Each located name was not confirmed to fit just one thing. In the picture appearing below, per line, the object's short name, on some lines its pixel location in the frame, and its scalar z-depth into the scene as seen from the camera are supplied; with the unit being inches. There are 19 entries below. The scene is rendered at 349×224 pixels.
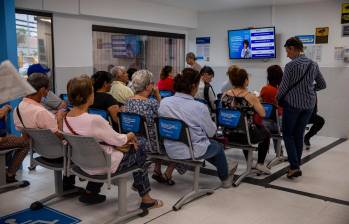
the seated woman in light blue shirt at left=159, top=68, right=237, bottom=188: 125.6
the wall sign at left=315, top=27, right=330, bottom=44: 264.7
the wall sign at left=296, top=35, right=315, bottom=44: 271.7
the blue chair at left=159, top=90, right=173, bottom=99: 219.5
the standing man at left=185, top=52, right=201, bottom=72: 270.6
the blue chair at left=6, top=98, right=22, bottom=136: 171.3
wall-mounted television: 288.8
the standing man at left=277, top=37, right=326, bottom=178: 146.6
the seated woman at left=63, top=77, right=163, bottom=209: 101.7
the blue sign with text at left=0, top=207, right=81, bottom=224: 115.6
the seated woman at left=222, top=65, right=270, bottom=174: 146.1
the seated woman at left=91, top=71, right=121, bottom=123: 147.3
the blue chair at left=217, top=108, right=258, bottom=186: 144.2
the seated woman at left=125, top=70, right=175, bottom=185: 134.1
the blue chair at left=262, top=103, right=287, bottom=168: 166.4
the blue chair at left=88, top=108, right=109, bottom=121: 145.0
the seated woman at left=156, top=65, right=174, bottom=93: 234.1
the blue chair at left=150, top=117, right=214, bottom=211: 122.2
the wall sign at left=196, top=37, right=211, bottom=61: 338.3
